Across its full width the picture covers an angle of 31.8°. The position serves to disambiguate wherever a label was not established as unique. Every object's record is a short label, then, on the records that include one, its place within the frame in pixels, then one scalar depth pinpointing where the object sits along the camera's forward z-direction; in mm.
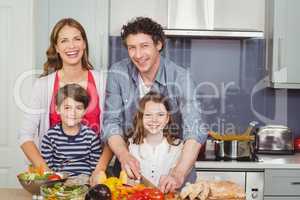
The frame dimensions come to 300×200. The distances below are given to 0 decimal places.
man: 2246
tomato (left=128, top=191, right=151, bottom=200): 1564
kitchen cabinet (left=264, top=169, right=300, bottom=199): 2828
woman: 2293
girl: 2275
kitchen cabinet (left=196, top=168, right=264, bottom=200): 2811
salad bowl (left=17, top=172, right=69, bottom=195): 1756
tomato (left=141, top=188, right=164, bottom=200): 1571
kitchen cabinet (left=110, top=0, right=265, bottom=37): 2982
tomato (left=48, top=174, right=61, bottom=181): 1763
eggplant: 1566
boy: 2301
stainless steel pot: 2908
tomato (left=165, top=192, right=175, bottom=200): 1693
